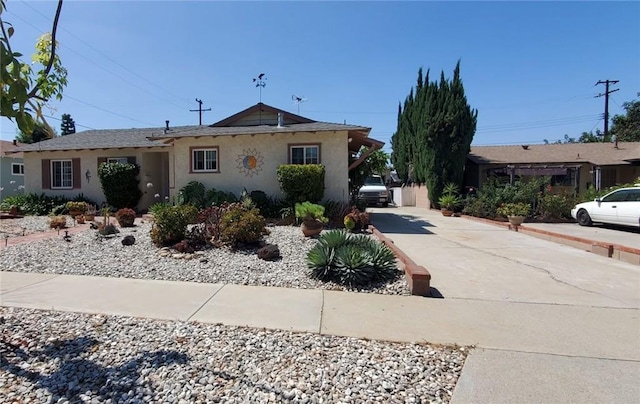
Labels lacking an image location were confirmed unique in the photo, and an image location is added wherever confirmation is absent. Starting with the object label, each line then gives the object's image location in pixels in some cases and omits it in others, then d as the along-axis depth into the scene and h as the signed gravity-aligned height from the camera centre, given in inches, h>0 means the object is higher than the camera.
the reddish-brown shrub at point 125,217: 435.8 -36.4
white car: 470.0 -29.2
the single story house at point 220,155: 523.8 +58.8
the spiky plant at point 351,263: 220.4 -49.2
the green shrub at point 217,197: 517.0 -12.2
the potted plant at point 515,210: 559.1 -34.3
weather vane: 660.9 +218.7
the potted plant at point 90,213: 520.4 -38.6
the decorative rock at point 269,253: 274.0 -52.0
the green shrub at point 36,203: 624.4 -26.6
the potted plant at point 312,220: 355.6 -32.8
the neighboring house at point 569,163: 792.3 +63.3
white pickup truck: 914.1 -10.2
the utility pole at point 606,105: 1380.4 +347.4
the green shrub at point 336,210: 477.1 -30.3
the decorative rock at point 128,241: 321.9 -49.5
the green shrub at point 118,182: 597.3 +12.5
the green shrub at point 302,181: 486.6 +12.0
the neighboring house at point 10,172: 995.8 +51.7
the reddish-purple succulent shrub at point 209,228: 316.2 -37.0
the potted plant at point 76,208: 559.2 -31.5
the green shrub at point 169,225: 307.9 -32.9
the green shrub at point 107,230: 369.4 -44.9
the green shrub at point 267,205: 508.4 -23.9
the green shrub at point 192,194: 523.8 -7.7
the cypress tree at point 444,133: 781.3 +132.1
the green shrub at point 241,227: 300.7 -34.5
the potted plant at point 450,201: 710.6 -24.8
